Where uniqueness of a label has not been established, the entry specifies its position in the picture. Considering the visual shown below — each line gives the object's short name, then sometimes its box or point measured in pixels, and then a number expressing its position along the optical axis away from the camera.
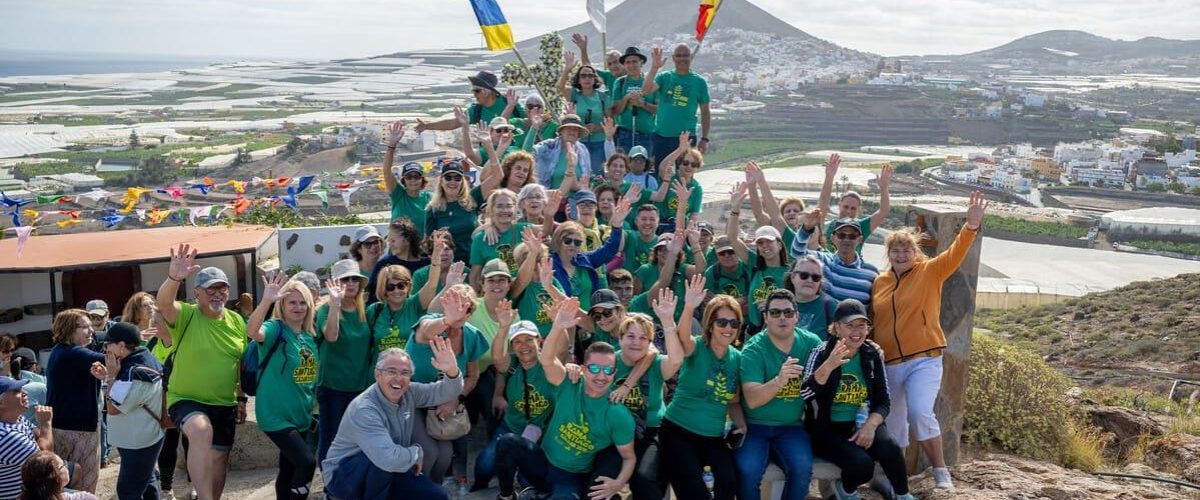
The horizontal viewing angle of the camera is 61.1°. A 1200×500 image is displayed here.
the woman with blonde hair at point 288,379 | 6.69
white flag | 16.08
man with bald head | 12.20
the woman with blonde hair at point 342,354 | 7.07
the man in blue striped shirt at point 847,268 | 7.27
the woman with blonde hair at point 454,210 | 9.03
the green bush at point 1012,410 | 9.29
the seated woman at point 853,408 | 6.38
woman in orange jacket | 6.86
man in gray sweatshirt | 6.03
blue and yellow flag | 15.08
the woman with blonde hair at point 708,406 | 6.35
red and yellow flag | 15.01
